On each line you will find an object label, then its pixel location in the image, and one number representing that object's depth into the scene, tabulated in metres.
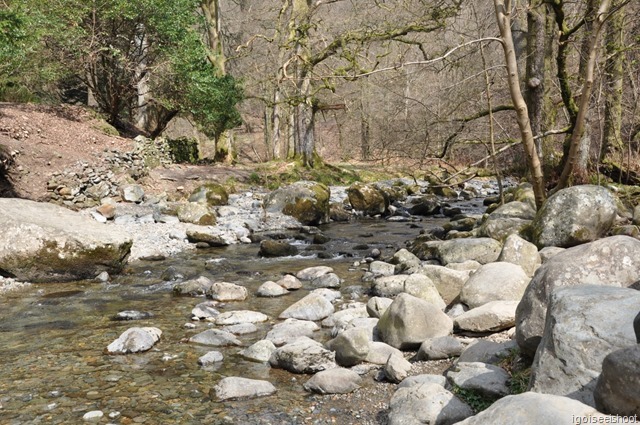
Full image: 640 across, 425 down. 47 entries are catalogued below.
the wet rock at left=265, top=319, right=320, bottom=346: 6.07
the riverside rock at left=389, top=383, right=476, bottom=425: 3.79
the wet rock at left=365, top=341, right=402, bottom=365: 5.29
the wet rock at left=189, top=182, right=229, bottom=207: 15.92
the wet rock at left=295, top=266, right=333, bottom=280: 9.11
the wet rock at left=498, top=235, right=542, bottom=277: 7.32
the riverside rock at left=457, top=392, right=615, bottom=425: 2.55
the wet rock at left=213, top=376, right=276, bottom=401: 4.63
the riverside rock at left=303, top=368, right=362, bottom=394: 4.70
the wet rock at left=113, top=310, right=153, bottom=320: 6.90
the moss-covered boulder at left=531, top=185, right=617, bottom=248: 8.41
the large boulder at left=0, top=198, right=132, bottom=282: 8.59
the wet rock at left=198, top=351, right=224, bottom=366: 5.43
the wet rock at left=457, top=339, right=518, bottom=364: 4.44
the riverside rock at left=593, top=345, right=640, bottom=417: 2.57
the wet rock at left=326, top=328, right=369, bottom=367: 5.27
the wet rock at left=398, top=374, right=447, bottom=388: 4.32
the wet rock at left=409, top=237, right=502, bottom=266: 8.87
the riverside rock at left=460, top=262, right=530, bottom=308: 6.12
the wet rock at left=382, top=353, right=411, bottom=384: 4.81
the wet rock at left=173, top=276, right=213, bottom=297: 8.22
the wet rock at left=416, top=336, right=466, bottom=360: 5.12
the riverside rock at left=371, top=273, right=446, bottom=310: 6.64
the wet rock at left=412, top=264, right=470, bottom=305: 7.18
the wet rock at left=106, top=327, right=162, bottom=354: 5.71
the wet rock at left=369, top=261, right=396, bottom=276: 9.07
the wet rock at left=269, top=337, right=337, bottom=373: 5.21
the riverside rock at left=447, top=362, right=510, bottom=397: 3.93
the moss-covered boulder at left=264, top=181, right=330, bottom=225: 15.15
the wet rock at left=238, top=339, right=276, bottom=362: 5.56
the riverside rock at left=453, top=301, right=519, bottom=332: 5.38
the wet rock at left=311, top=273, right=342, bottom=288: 8.60
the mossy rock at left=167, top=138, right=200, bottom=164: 21.77
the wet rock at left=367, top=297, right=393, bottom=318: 6.43
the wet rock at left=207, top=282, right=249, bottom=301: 7.86
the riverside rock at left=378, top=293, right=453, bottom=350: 5.55
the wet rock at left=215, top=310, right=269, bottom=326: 6.76
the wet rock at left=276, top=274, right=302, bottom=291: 8.45
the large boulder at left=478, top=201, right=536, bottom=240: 9.91
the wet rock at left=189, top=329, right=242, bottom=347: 6.01
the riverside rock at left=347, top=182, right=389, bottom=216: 16.80
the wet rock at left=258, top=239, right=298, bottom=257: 11.17
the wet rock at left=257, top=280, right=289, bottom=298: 8.08
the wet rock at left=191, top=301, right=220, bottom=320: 6.95
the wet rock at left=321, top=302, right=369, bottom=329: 6.40
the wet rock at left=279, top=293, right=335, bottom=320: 6.90
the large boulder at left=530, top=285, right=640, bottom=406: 3.14
